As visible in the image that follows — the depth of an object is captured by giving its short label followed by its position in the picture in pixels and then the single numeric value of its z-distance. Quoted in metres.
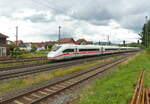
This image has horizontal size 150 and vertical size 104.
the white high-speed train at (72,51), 21.78
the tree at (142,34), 57.93
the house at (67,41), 79.53
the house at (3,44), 31.47
